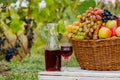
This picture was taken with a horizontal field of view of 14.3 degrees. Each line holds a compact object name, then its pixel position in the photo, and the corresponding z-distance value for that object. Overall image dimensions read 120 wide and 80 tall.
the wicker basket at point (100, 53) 2.49
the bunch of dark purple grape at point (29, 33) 5.38
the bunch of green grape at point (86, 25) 2.53
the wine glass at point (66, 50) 2.58
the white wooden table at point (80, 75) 2.46
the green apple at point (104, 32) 2.48
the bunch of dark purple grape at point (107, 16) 2.54
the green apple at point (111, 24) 2.53
